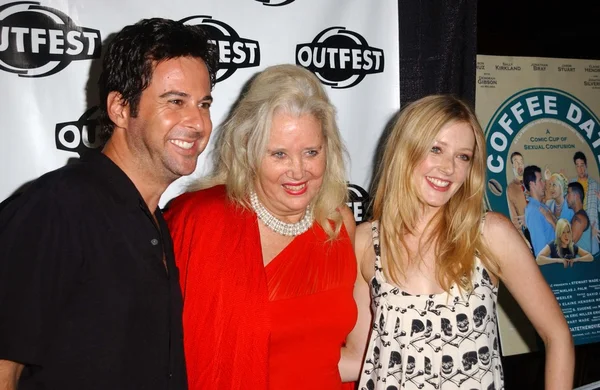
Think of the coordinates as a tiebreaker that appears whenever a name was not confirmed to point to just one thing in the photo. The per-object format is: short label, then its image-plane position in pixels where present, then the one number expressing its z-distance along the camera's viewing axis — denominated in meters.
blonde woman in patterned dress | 1.80
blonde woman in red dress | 1.75
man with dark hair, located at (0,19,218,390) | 1.21
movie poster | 2.99
